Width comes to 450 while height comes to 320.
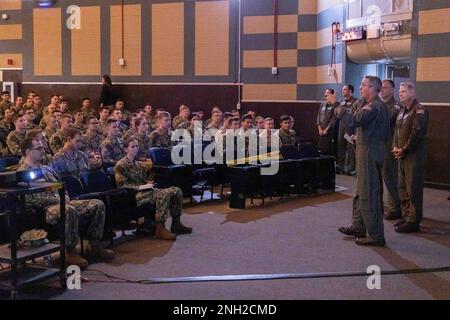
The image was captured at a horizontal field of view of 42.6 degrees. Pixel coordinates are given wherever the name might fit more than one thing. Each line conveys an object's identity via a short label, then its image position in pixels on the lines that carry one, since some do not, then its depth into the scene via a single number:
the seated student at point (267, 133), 8.59
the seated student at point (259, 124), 9.34
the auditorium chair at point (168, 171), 7.23
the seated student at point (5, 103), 12.65
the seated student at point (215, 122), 9.98
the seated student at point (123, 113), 11.92
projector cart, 3.90
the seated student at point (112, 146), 7.60
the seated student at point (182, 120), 10.45
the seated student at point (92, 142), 7.51
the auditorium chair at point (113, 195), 5.57
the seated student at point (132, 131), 8.44
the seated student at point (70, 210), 4.72
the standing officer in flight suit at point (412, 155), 6.30
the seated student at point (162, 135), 8.48
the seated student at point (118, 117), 8.78
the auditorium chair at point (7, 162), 6.07
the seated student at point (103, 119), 9.20
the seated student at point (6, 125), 9.20
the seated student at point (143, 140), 8.13
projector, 3.94
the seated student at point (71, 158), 5.96
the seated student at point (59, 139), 7.80
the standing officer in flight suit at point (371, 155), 5.55
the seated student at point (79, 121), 9.91
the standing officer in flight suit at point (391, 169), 6.63
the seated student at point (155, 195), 5.91
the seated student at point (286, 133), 8.84
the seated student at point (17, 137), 8.09
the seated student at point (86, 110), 12.06
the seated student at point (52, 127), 8.88
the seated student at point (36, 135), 4.91
